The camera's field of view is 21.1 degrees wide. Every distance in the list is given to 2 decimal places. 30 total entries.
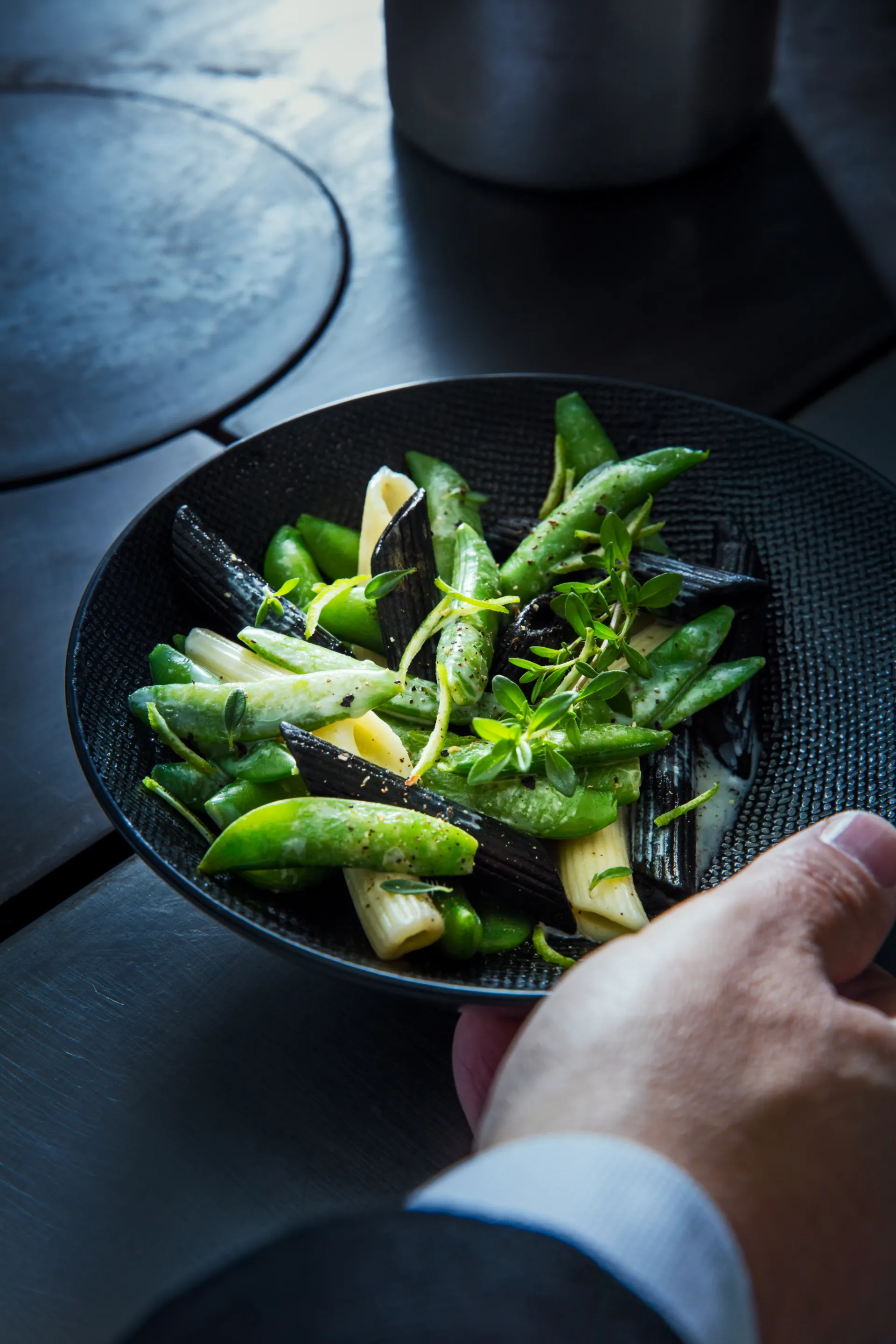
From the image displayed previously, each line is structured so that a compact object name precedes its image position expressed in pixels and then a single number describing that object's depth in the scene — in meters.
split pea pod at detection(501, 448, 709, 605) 0.58
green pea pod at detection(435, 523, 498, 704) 0.55
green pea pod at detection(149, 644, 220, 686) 0.55
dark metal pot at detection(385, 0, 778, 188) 0.72
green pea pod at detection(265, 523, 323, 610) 0.59
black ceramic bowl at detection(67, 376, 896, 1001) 0.52
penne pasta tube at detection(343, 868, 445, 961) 0.50
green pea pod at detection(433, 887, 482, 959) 0.51
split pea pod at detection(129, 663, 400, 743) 0.53
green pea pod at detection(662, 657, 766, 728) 0.56
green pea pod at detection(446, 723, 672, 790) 0.54
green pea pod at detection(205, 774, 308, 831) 0.53
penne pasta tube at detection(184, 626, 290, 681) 0.56
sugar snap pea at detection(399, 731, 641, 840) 0.53
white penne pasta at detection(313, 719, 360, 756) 0.54
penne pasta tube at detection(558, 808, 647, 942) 0.52
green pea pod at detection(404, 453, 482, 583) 0.59
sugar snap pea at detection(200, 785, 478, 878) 0.51
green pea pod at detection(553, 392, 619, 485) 0.61
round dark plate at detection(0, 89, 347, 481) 0.71
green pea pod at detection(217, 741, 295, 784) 0.53
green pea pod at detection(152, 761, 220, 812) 0.53
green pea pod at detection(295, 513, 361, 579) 0.60
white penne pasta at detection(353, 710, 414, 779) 0.55
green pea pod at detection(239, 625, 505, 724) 0.55
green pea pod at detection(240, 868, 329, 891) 0.52
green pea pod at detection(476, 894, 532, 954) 0.52
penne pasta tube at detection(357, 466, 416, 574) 0.59
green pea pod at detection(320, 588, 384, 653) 0.58
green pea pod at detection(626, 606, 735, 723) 0.56
